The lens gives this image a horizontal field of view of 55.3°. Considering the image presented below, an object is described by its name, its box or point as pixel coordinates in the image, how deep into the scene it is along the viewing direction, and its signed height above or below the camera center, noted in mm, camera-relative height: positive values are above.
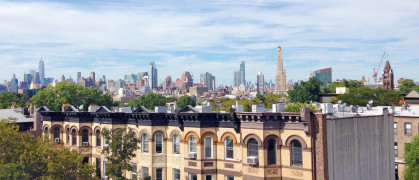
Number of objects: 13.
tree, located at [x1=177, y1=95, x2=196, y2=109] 159125 -2211
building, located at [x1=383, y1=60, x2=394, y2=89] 143125 +5922
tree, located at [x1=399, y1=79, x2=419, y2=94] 147088 +3167
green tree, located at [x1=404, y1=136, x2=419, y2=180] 37969 -6511
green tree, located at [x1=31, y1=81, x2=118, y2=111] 96562 +151
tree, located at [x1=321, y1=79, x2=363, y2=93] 140375 +3696
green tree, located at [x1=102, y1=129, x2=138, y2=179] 26281 -3729
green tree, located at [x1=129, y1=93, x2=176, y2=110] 146500 -1881
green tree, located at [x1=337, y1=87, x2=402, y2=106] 88375 -712
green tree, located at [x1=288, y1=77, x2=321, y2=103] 114456 +683
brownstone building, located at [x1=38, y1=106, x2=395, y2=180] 23281 -3310
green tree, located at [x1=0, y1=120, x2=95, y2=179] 27250 -4457
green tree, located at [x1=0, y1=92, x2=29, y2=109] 113700 -741
